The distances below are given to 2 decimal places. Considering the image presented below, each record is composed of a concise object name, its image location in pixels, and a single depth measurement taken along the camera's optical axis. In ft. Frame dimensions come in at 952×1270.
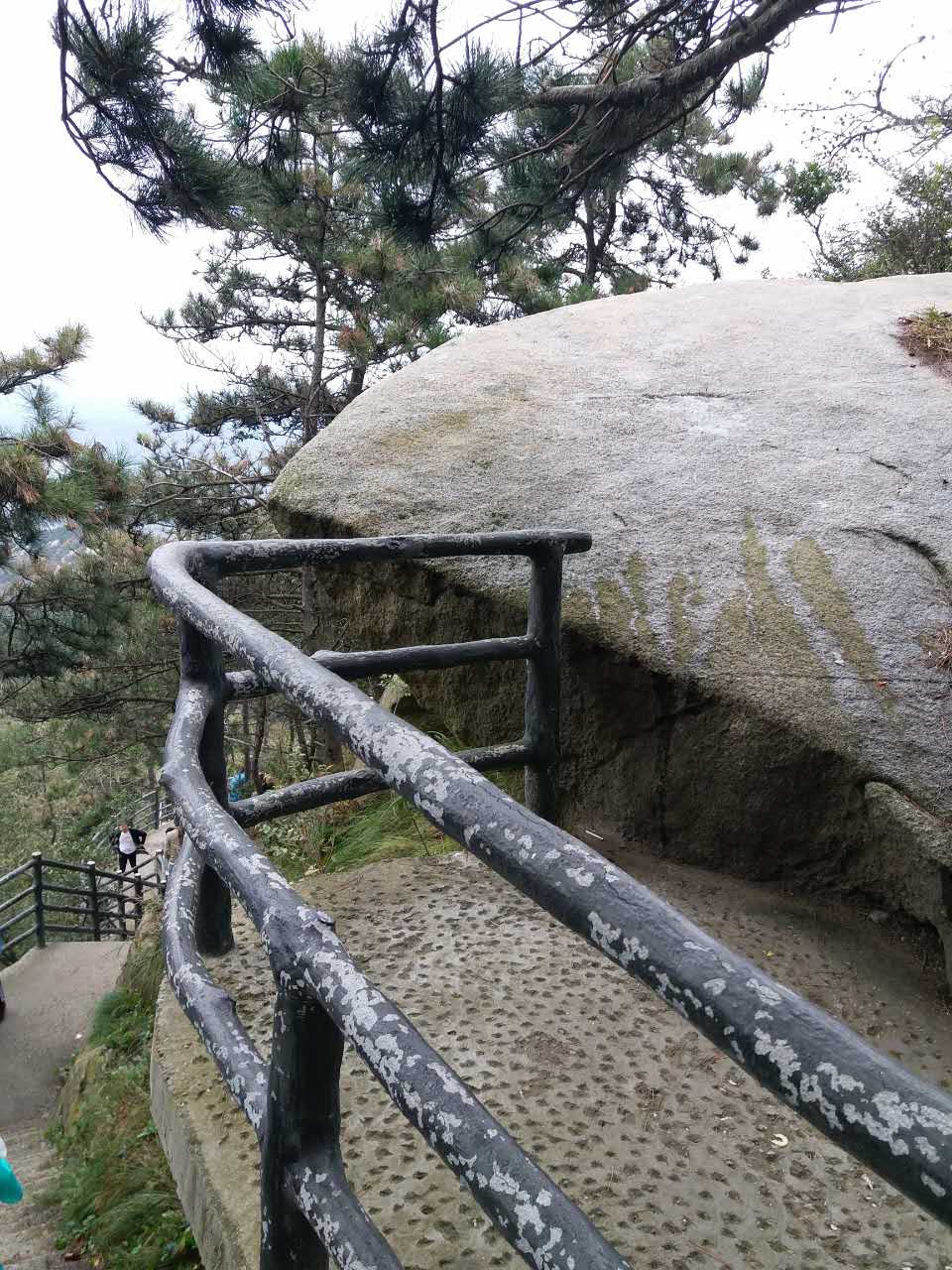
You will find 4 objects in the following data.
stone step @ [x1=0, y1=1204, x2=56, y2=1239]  10.20
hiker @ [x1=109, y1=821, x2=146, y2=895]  47.30
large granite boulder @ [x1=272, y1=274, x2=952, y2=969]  7.06
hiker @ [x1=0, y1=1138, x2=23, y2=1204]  5.95
